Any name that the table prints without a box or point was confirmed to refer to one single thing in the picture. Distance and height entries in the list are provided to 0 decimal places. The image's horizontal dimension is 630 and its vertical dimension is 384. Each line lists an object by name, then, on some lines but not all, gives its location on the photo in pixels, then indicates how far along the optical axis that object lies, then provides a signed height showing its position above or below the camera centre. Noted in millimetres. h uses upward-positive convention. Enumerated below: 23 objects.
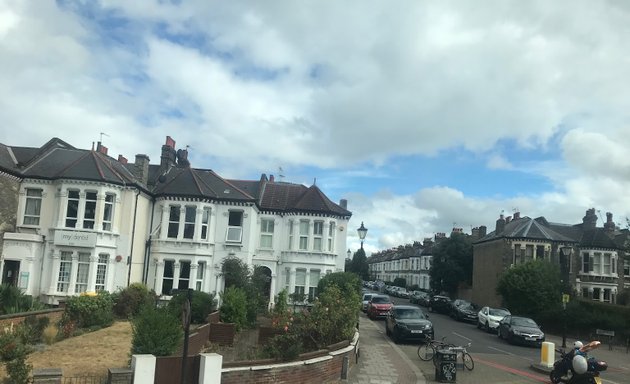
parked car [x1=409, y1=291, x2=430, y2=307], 54675 -3745
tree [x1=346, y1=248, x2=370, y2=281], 108938 -1279
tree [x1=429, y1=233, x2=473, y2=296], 58781 +569
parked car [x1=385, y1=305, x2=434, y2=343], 21828 -2614
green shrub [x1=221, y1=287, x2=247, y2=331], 19219 -2107
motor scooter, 10703 -2042
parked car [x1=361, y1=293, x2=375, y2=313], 39938 -3020
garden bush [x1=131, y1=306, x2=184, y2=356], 10539 -1826
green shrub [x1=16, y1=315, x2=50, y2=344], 16384 -2923
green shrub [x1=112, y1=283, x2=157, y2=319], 23562 -2576
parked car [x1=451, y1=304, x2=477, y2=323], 38469 -3448
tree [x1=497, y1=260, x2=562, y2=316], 37250 -1132
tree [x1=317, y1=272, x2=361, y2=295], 27953 -1138
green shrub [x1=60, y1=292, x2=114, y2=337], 19969 -2787
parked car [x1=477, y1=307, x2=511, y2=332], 31109 -3037
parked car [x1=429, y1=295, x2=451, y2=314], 45612 -3484
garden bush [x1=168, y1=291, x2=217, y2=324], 21000 -2344
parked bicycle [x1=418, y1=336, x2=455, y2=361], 14968 -2972
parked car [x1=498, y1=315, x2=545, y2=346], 25156 -3006
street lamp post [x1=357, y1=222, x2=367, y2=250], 30405 +1701
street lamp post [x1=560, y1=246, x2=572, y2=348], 32838 -88
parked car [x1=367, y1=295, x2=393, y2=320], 35156 -3098
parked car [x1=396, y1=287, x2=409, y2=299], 69375 -4073
